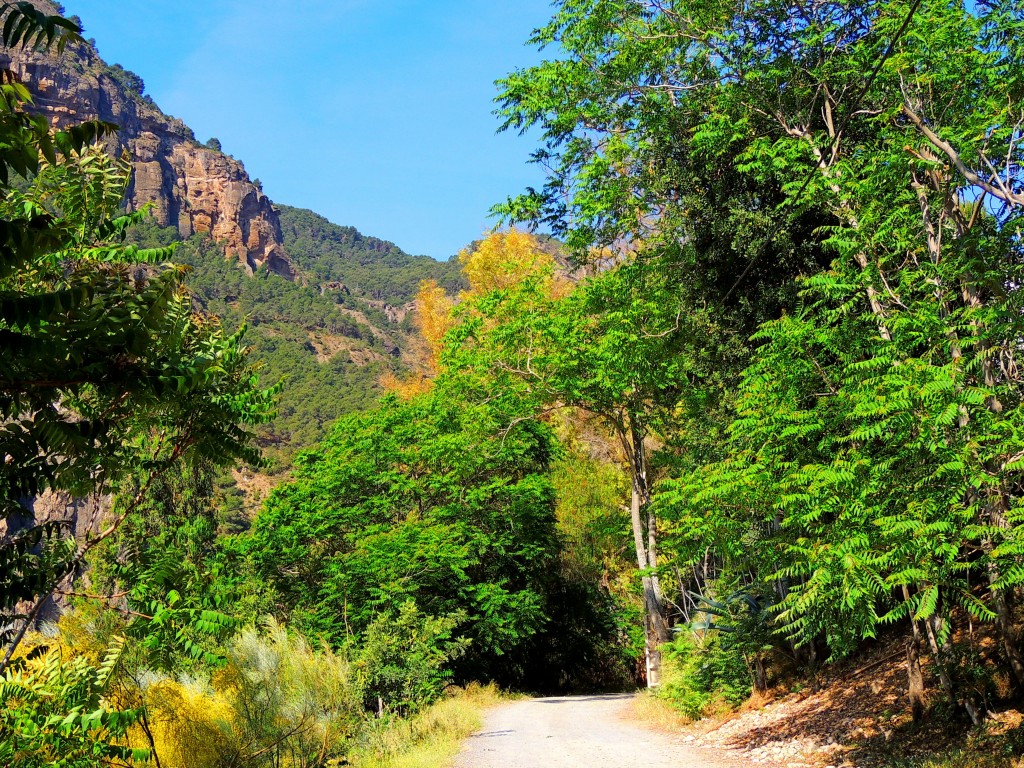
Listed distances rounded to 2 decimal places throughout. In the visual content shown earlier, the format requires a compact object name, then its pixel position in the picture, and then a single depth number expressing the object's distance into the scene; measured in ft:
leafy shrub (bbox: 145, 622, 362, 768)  23.81
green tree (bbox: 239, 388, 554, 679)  76.74
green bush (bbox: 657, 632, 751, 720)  45.62
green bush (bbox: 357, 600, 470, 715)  50.26
